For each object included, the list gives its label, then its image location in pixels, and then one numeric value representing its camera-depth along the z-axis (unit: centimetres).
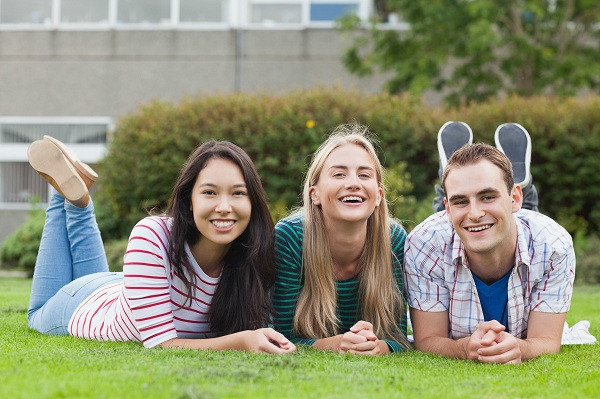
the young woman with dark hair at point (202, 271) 469
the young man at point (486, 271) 465
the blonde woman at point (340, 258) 493
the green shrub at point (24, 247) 1401
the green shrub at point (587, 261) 1265
